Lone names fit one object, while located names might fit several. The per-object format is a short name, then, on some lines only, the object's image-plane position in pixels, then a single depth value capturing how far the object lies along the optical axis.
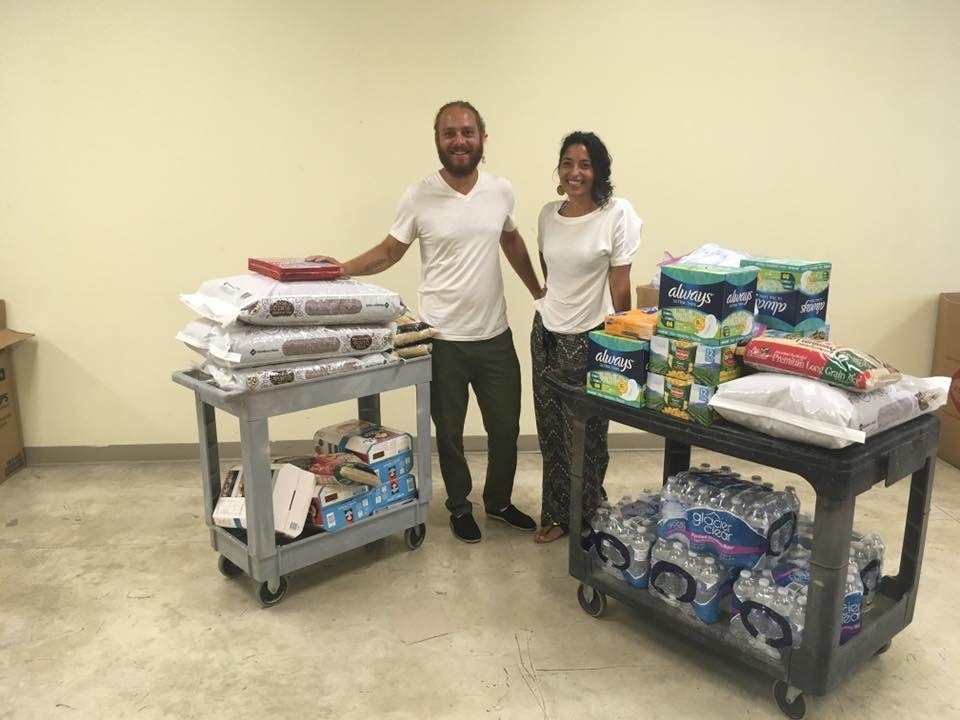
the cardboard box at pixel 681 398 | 1.95
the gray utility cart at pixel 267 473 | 2.30
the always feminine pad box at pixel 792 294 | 1.97
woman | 2.59
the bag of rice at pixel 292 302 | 2.28
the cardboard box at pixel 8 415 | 3.59
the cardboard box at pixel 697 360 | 1.92
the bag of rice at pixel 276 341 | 2.25
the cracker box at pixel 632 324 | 2.12
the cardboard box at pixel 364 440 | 2.68
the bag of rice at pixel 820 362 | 1.73
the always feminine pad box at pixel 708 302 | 1.88
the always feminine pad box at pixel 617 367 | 2.09
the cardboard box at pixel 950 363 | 3.77
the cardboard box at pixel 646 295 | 3.60
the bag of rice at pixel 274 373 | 2.23
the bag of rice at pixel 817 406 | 1.70
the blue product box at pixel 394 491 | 2.70
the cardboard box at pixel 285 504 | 2.47
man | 2.75
